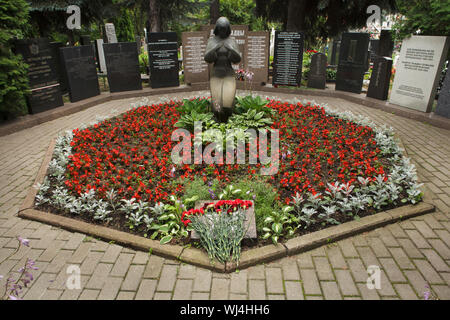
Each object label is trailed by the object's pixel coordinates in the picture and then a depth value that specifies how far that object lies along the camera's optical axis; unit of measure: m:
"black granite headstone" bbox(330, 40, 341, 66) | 18.62
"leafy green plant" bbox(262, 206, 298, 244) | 3.92
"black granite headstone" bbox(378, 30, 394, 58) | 13.09
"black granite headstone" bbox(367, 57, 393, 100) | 9.95
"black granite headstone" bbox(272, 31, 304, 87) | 11.62
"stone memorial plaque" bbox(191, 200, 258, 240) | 3.88
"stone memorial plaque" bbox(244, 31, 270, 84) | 12.17
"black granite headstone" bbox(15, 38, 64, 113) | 8.56
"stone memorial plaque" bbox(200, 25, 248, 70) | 12.52
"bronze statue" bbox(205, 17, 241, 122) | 6.34
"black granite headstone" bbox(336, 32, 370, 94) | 11.09
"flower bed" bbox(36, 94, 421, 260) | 4.27
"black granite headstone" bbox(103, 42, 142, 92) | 11.23
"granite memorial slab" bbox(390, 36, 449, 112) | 8.39
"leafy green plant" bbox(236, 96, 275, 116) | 7.45
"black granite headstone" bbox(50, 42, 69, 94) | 11.06
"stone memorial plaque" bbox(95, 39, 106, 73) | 16.47
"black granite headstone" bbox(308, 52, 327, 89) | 11.95
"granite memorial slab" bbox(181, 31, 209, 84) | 12.12
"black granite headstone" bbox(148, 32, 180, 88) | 11.72
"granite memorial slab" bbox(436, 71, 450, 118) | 8.32
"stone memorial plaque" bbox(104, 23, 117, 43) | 18.30
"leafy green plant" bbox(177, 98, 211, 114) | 7.37
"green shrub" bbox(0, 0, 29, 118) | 7.71
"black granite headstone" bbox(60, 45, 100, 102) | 9.91
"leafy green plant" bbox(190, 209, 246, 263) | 3.65
